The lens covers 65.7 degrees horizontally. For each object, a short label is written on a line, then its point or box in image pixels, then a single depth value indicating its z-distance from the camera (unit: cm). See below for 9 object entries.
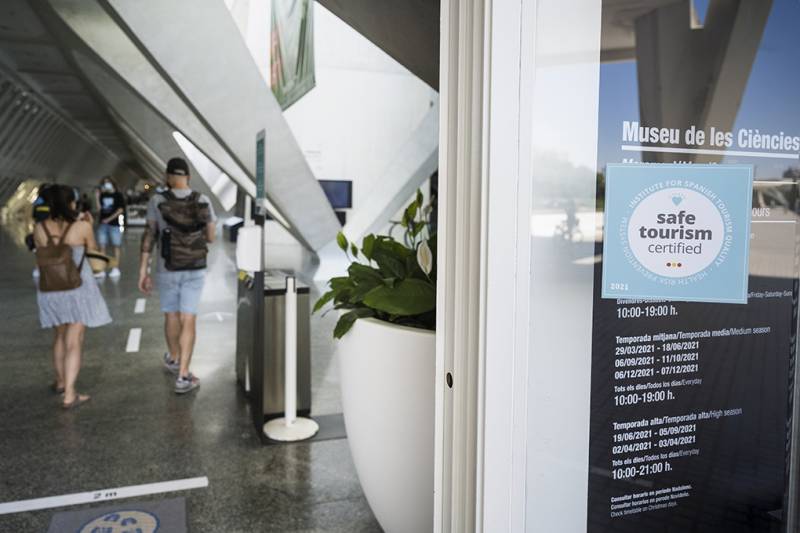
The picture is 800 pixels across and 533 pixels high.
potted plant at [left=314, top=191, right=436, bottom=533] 253
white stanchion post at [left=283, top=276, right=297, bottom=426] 403
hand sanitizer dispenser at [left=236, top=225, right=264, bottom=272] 397
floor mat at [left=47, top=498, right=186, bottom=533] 287
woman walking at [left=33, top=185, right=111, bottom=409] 441
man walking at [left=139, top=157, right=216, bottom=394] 482
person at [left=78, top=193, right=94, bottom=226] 473
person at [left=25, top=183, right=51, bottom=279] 434
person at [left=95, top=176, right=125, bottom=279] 1302
